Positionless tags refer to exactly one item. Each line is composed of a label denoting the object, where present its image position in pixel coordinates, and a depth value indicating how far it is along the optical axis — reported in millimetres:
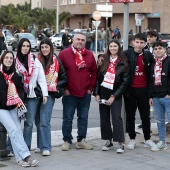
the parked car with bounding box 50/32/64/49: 50387
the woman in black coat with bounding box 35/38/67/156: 9493
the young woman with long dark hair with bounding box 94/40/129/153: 9605
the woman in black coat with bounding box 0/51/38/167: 8676
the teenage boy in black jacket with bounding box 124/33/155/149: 9899
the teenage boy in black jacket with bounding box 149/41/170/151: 9822
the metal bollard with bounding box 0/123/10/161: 8983
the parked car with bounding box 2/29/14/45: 46293
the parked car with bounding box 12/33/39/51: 44709
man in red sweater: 9813
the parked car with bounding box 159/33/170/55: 44093
